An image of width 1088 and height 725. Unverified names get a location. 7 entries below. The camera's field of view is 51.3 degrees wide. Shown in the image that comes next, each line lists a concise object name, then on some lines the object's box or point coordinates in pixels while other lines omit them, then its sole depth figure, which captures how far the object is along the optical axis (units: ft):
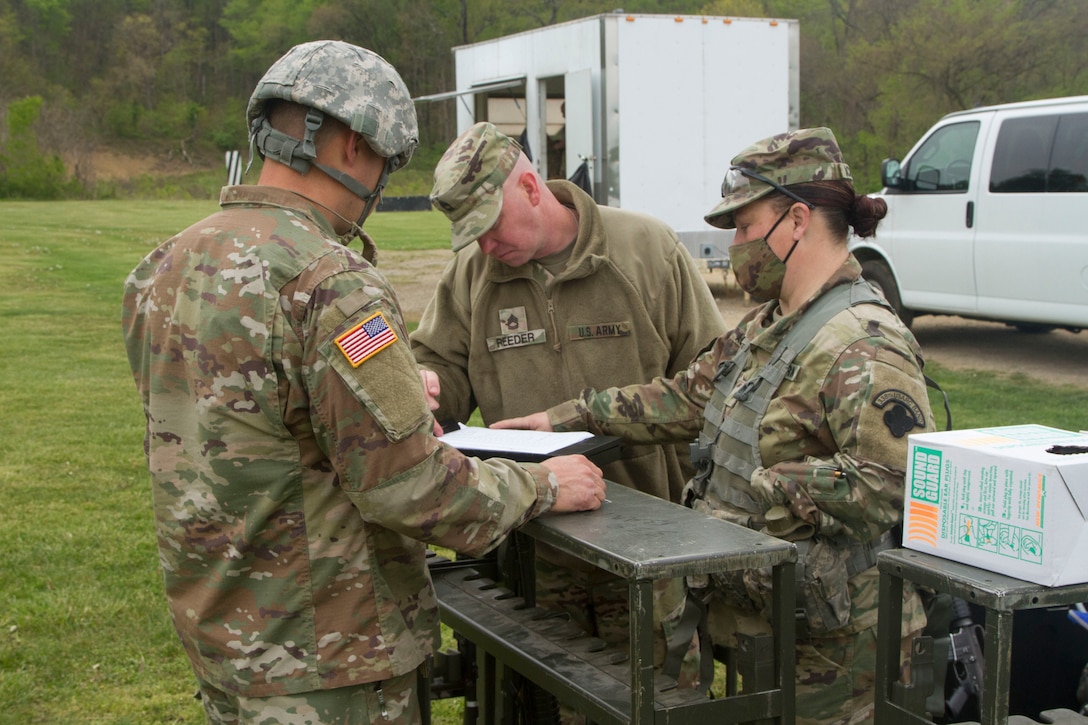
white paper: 9.90
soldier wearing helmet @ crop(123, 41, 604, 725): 7.23
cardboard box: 6.44
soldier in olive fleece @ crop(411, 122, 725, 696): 11.49
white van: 29.35
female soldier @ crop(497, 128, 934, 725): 8.33
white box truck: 40.81
